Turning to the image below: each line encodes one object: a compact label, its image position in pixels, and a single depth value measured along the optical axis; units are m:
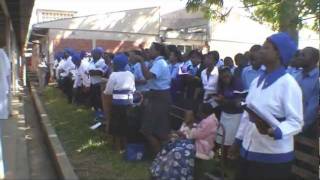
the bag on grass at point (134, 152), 5.01
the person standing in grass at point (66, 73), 10.87
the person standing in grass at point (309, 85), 3.38
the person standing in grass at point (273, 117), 2.34
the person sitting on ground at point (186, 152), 3.81
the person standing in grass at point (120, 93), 5.32
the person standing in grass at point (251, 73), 4.24
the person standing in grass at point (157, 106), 4.87
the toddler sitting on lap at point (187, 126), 4.15
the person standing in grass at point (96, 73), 7.86
